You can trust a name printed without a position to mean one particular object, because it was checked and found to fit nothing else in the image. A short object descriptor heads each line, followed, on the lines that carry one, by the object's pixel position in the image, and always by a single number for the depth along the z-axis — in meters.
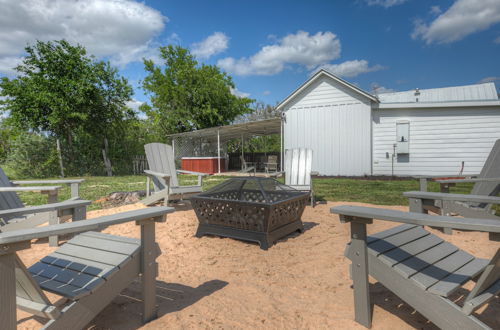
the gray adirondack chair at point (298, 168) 5.65
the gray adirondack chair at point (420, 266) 1.34
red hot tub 15.38
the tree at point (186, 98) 19.86
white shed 10.27
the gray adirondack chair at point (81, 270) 1.15
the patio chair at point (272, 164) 15.37
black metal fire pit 3.32
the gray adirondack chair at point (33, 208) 2.88
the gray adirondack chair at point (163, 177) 4.96
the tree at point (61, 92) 13.09
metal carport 13.56
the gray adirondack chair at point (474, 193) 2.90
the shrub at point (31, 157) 13.83
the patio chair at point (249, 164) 18.06
